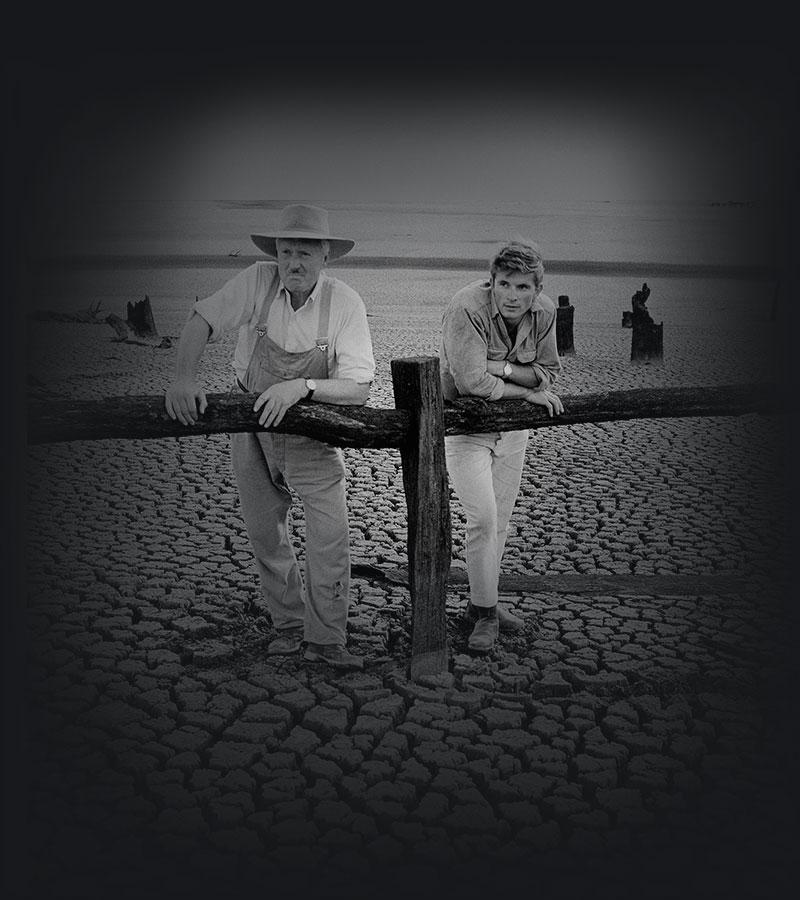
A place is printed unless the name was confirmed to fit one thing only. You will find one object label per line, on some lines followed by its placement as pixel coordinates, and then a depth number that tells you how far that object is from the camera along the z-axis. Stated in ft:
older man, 11.82
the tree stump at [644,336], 32.94
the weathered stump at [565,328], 35.24
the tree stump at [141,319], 35.73
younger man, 12.51
